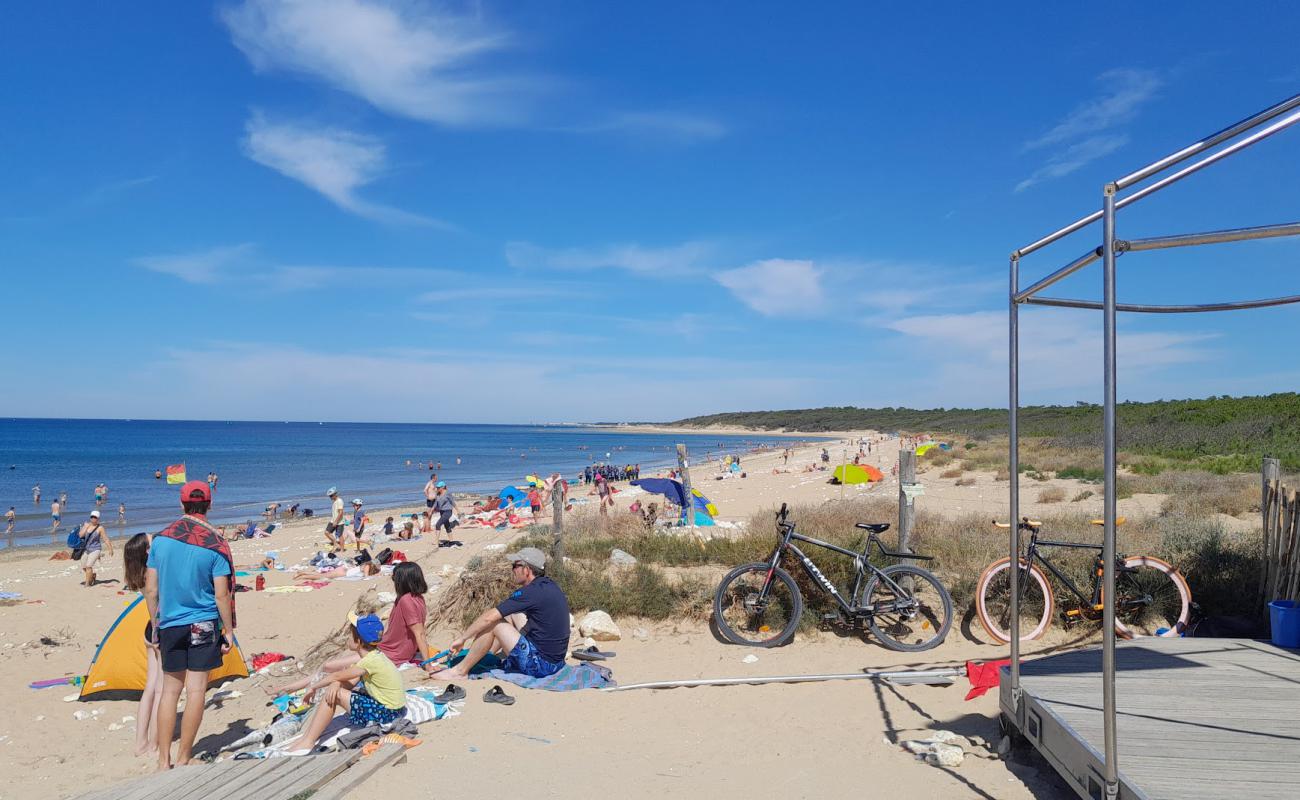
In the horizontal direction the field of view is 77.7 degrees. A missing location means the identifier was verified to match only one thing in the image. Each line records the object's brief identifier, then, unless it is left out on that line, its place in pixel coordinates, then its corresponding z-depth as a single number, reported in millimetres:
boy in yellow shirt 5262
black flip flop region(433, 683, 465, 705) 5965
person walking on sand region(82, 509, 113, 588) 12406
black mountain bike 7074
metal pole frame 2817
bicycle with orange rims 6805
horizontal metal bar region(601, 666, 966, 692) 6031
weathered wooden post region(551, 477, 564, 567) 8797
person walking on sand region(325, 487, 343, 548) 16625
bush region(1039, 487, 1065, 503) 15914
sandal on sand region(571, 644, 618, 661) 6969
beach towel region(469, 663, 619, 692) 6273
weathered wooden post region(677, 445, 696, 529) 12855
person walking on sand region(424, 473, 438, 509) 17317
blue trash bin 5539
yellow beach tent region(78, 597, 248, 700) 6863
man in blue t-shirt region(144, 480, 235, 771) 4785
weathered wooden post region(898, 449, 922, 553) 7688
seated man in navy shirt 6484
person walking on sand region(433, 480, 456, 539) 16797
